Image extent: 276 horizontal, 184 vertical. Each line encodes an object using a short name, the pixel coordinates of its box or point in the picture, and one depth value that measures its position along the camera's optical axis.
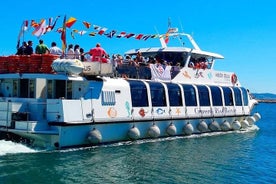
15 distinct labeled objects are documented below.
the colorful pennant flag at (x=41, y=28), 18.50
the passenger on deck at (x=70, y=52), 17.39
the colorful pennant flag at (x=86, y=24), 19.88
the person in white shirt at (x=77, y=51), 17.48
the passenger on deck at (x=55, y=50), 17.69
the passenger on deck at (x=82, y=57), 17.87
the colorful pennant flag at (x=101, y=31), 20.62
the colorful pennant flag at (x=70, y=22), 18.72
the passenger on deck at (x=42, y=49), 17.69
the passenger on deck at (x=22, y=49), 18.00
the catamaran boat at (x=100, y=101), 15.83
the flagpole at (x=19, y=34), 19.09
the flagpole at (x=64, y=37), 17.56
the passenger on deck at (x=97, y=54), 18.08
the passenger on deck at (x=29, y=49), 17.92
